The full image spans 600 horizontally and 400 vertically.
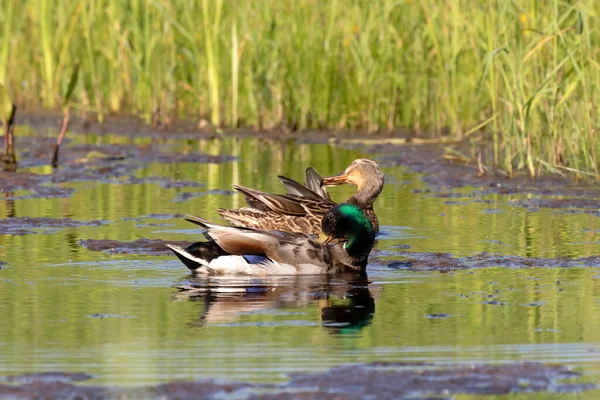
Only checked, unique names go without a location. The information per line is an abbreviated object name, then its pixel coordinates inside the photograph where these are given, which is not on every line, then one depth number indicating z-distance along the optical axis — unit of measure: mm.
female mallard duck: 19344
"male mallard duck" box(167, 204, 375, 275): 16141
